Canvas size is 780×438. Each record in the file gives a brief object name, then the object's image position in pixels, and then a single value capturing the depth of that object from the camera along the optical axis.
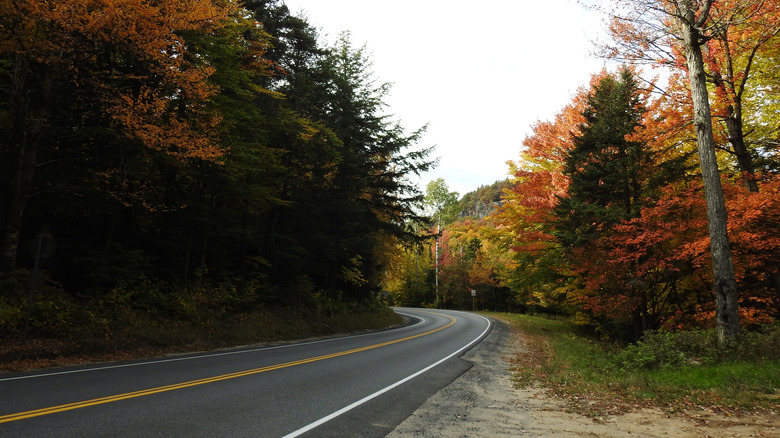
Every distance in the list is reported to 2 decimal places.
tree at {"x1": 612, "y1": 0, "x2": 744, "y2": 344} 9.32
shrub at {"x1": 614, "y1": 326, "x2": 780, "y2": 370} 8.19
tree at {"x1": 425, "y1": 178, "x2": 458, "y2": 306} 47.50
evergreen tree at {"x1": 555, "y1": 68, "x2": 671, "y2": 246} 14.44
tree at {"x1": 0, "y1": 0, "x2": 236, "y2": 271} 9.78
